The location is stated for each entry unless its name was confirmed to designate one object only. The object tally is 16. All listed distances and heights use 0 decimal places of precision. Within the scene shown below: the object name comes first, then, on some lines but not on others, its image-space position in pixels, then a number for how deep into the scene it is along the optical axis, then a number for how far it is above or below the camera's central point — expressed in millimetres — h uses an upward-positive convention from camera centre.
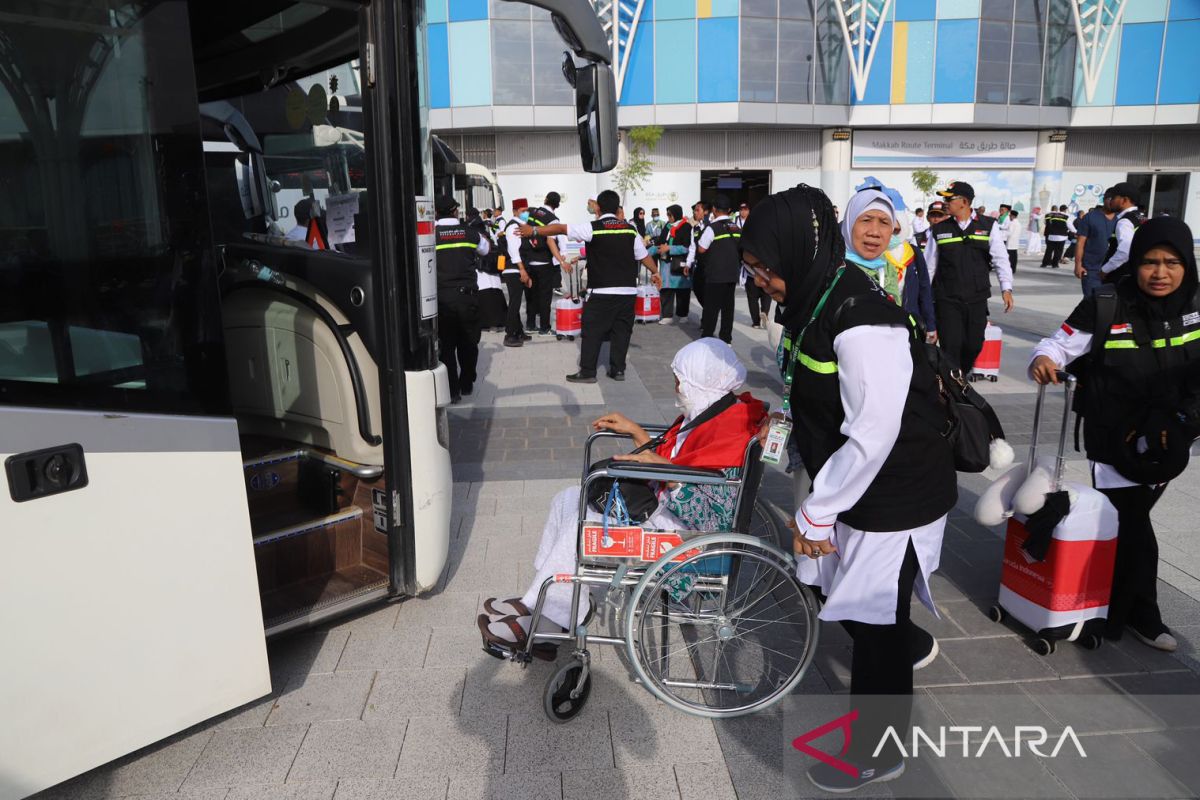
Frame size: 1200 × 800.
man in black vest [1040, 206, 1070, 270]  23969 -429
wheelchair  2934 -1321
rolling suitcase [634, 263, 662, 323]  13500 -1278
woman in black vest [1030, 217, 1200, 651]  3217 -637
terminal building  31781 +4877
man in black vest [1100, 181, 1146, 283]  7808 +91
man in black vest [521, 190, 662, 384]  8977 -669
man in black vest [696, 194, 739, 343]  11031 -628
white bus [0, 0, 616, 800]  2299 -483
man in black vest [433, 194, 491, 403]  7762 -564
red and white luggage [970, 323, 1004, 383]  8719 -1399
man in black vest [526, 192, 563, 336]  12234 -675
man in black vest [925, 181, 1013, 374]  7965 -425
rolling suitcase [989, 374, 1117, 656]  3432 -1422
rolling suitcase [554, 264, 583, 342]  12109 -1342
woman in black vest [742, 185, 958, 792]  2375 -653
